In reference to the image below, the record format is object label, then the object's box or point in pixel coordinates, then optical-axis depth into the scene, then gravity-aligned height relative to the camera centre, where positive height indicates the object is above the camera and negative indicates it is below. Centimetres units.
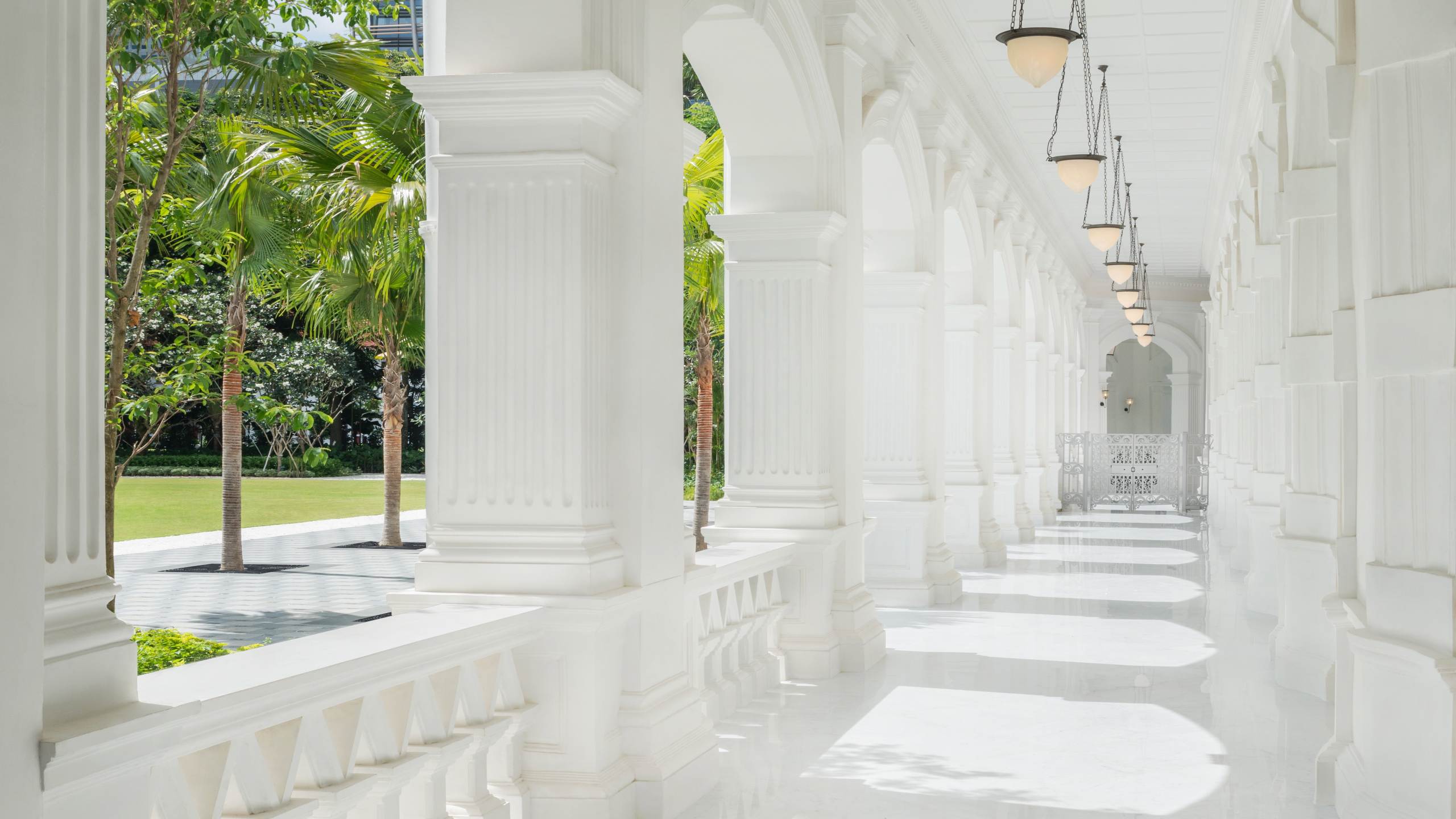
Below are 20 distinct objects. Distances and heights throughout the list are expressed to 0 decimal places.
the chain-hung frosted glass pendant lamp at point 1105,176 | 1538 +368
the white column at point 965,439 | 1602 -8
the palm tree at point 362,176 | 1088 +227
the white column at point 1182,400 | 3738 +89
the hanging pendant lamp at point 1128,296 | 2381 +251
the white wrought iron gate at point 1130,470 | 2703 -82
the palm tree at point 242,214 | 1066 +192
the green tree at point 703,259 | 1371 +194
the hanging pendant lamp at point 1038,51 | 823 +243
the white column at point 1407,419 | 485 +4
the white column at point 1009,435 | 1948 -5
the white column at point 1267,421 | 1099 +8
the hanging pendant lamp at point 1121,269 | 1994 +251
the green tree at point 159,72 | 629 +191
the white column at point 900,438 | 1259 -5
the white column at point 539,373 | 532 +26
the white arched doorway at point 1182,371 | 3612 +171
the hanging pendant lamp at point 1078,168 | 1198 +245
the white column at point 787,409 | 904 +17
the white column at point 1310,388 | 798 +27
